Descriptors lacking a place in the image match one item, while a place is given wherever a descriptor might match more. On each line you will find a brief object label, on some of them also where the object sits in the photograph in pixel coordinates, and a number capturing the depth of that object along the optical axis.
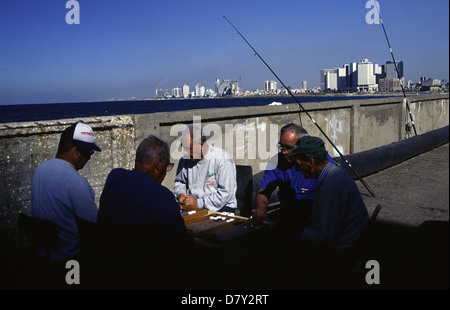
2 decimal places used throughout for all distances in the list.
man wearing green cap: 3.18
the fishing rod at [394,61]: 10.50
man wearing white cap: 3.25
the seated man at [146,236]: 2.94
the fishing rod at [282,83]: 7.73
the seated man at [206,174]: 4.84
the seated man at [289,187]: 4.72
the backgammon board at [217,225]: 3.53
